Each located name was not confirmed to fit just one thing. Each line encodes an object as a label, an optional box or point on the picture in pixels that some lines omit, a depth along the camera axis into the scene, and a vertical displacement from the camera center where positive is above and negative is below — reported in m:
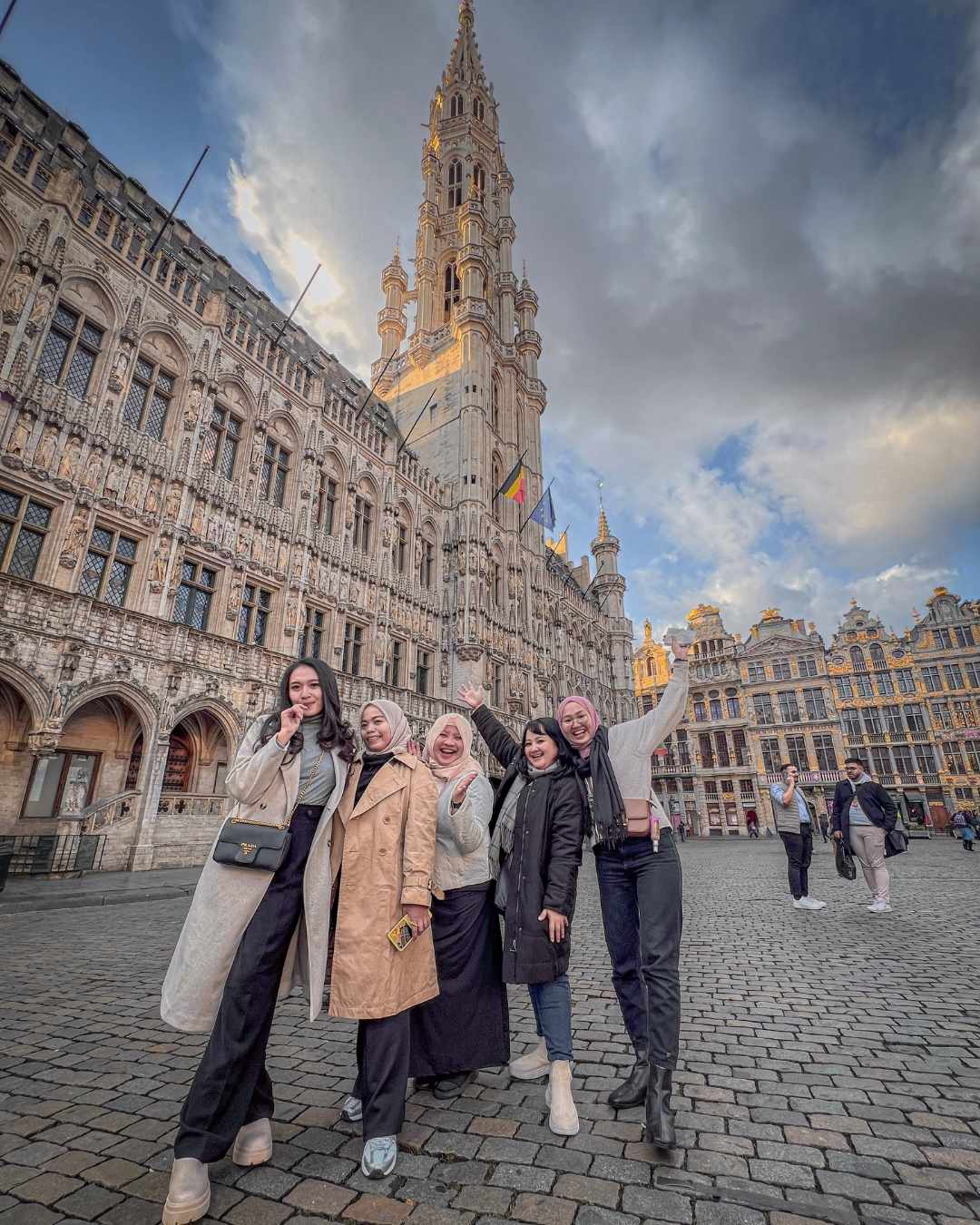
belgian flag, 25.30 +13.94
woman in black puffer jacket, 2.79 -0.37
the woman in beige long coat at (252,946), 2.15 -0.54
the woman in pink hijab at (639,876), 2.70 -0.34
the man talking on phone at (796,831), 8.01 -0.32
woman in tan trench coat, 2.38 -0.48
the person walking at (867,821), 7.75 -0.18
